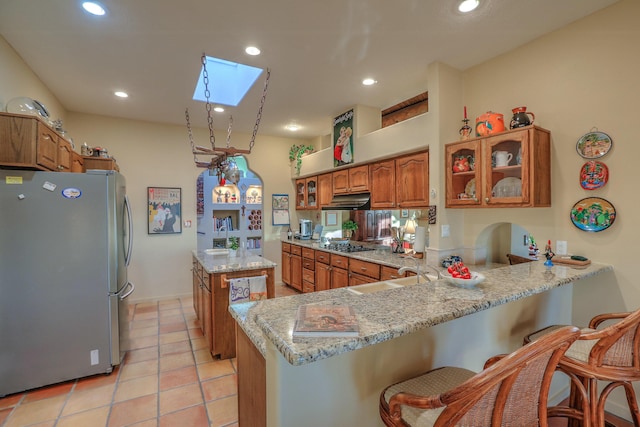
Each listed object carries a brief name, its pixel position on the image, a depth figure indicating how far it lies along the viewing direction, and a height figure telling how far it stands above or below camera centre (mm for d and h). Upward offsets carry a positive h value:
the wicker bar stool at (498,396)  771 -551
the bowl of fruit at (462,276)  1506 -342
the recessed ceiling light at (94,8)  2028 +1476
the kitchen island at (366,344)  1017 -601
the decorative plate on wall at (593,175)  2092 +260
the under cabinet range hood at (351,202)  3973 +161
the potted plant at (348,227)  5062 -249
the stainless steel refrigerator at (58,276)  2289 -500
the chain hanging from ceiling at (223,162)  2637 +555
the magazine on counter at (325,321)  916 -370
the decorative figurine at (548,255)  2141 -330
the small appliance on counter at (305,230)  5578 -318
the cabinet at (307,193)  5309 +392
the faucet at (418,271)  1743 -375
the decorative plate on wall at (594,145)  2084 +482
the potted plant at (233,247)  3671 -433
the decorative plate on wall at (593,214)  2074 -26
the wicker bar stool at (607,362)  1265 -718
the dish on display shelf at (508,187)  2348 +199
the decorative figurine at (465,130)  2742 +768
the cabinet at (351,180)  4057 +490
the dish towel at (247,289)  2844 -742
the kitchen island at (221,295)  2826 -805
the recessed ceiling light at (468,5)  2002 +1439
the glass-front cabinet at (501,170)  2250 +353
